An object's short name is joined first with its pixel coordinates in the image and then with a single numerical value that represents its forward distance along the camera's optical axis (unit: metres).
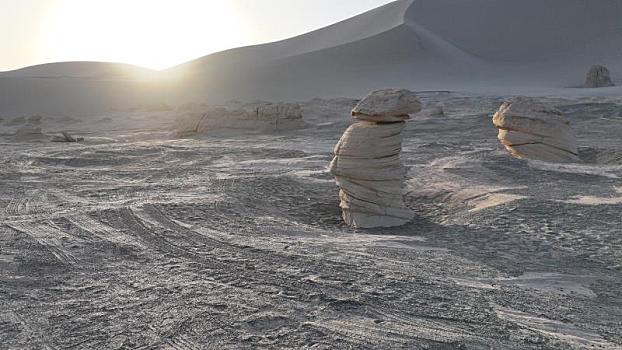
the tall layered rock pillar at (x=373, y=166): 8.45
